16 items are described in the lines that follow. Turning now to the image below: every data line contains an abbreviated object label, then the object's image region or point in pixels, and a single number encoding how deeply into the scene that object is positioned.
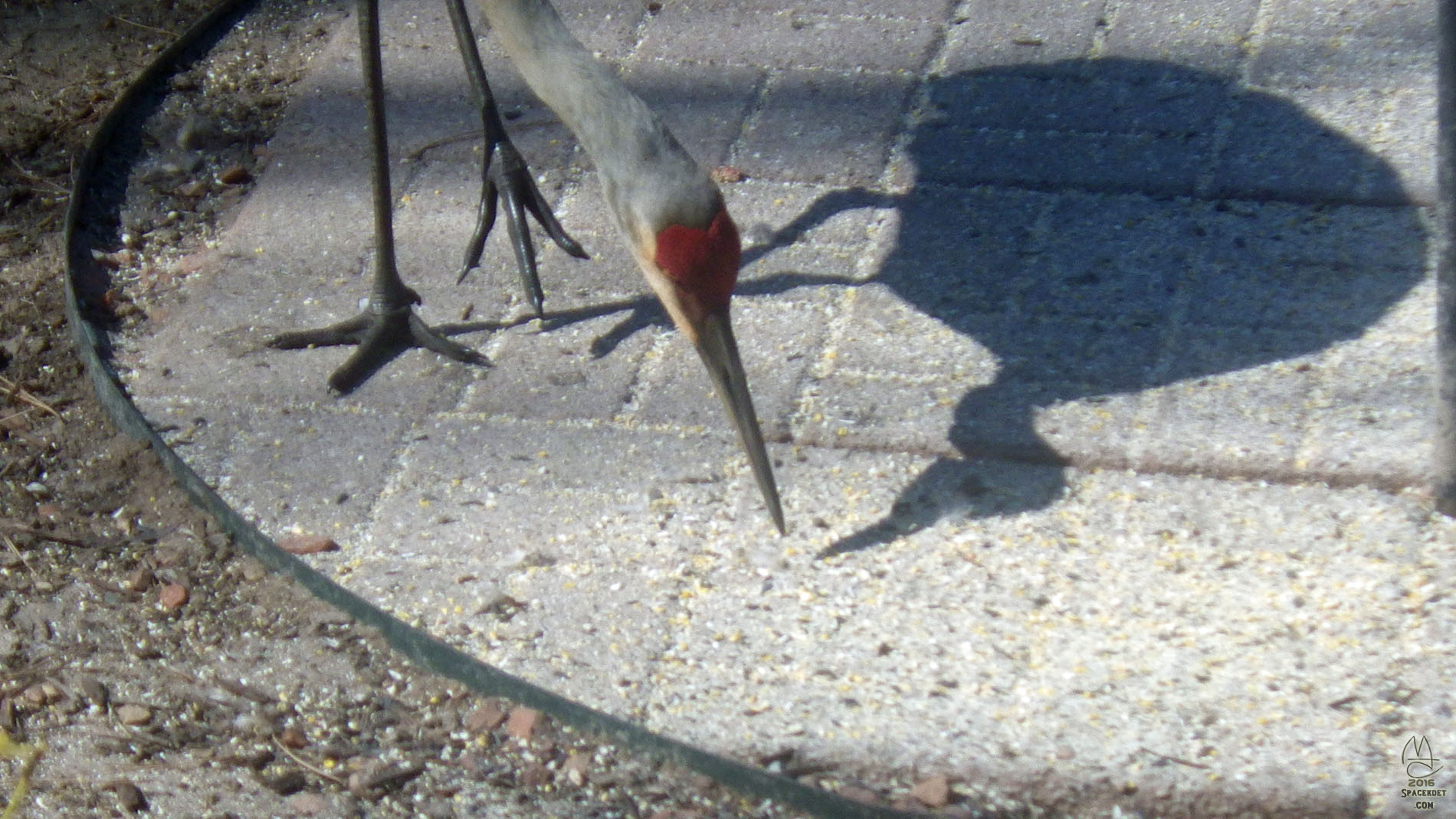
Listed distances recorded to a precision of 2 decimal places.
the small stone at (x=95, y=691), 4.39
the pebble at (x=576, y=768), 4.02
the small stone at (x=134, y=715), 4.31
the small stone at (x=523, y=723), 4.16
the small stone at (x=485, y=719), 4.20
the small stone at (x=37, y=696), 4.41
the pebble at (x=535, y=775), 4.03
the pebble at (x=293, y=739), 4.20
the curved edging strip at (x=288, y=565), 3.90
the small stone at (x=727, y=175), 6.67
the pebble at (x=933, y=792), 3.85
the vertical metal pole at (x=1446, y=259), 4.07
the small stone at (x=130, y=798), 4.01
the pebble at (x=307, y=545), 4.80
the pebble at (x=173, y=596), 4.71
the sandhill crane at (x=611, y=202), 4.36
